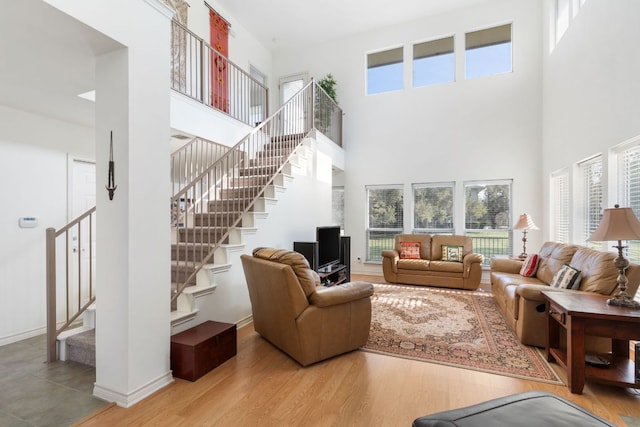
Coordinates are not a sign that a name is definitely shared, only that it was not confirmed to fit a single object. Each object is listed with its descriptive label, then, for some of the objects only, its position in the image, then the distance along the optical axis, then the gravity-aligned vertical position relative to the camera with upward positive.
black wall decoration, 2.20 +0.24
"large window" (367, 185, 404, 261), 6.93 -0.12
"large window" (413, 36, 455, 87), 6.57 +3.27
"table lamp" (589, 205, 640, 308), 2.27 -0.15
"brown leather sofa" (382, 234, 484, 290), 5.41 -0.99
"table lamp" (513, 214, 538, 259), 5.18 -0.20
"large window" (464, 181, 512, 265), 6.11 -0.08
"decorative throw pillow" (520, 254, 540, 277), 4.32 -0.77
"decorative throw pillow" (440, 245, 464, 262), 5.76 -0.77
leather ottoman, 1.18 -0.82
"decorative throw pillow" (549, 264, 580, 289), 3.11 -0.69
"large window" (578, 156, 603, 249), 3.78 +0.21
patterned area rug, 2.73 -1.36
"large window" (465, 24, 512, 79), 6.18 +3.30
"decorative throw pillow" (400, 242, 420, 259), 6.09 -0.76
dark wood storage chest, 2.46 -1.16
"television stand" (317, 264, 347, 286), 4.58 -1.01
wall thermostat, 3.38 -0.11
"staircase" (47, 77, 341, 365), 2.96 +0.14
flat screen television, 4.85 -0.55
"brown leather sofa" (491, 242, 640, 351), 2.78 -0.75
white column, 2.16 -0.05
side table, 2.16 -0.86
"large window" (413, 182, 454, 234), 6.52 +0.09
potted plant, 6.32 +2.31
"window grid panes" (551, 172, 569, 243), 4.86 +0.09
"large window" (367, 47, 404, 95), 6.98 +3.26
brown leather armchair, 2.66 -0.88
